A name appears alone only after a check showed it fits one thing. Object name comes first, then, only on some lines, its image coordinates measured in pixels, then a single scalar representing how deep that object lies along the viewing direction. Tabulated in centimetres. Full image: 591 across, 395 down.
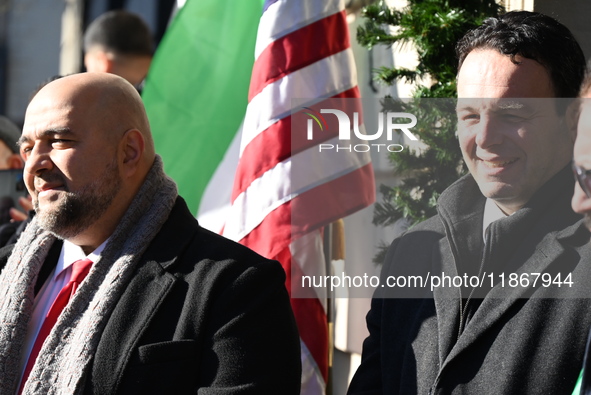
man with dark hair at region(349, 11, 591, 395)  466
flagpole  753
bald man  513
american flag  708
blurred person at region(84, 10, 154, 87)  1008
